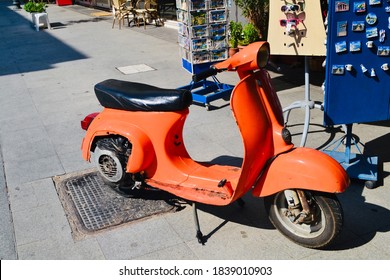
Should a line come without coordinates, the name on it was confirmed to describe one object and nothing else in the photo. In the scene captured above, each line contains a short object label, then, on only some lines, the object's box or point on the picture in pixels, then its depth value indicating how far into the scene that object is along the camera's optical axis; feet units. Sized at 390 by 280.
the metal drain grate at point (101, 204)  12.23
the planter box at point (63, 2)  84.94
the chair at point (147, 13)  49.57
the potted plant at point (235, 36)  26.84
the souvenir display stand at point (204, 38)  21.21
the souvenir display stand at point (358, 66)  12.43
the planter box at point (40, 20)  51.62
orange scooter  10.00
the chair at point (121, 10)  50.71
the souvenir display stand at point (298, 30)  15.10
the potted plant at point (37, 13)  51.73
